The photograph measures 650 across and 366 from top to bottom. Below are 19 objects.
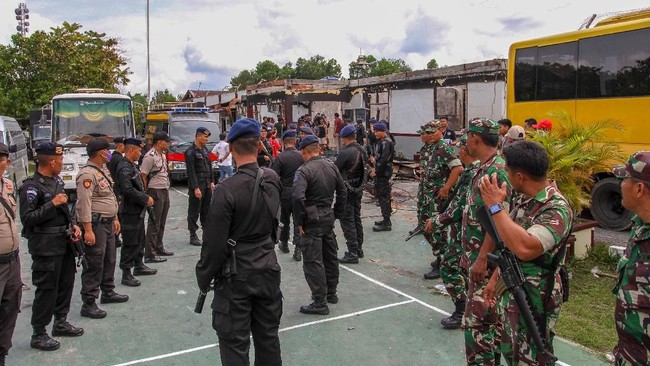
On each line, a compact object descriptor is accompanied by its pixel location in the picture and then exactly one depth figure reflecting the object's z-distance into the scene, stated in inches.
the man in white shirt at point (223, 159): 468.4
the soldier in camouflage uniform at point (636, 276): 91.6
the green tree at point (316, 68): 3248.0
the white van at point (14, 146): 469.6
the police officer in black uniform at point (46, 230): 167.0
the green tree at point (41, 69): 840.3
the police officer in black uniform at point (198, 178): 309.0
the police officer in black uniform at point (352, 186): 274.7
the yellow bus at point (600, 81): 334.0
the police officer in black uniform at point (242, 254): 120.6
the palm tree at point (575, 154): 248.5
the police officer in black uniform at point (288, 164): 281.3
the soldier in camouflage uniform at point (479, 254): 134.5
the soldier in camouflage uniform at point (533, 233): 104.6
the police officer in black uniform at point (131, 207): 232.8
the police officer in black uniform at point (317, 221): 206.8
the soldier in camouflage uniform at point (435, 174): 231.7
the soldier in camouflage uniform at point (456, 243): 169.5
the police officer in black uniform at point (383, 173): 346.0
